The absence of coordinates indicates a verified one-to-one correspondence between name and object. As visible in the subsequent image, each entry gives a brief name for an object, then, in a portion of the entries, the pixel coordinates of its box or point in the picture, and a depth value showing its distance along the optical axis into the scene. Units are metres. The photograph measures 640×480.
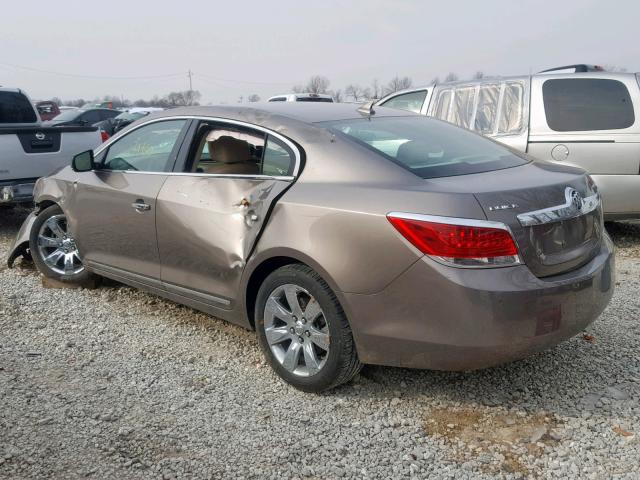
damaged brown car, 2.74
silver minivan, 6.05
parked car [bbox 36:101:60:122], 25.30
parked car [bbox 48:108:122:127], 20.12
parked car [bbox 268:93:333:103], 17.50
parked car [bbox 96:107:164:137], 17.59
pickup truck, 6.78
